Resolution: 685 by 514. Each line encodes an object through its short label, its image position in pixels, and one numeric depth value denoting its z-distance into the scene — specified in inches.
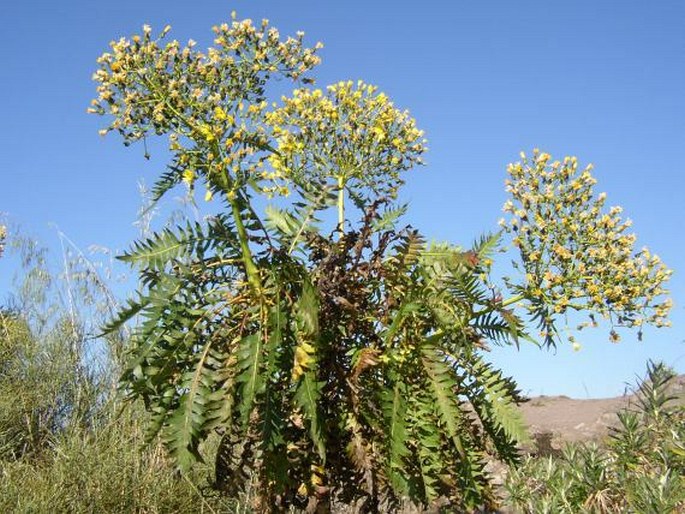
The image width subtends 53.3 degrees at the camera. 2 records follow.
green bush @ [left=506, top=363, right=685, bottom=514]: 91.5
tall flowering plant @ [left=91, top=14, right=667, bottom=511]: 98.4
